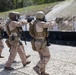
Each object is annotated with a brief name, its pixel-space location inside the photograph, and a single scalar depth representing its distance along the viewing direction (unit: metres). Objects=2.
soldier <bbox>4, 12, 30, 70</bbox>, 9.17
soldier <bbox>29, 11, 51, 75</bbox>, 7.96
